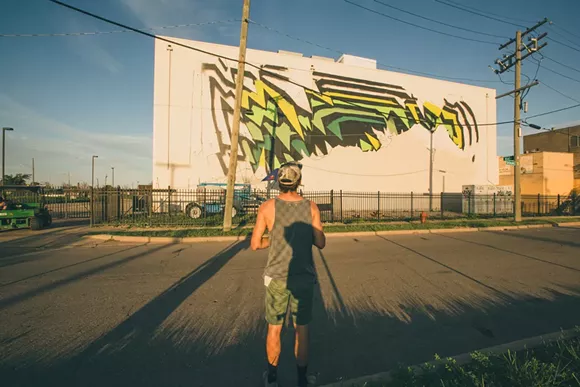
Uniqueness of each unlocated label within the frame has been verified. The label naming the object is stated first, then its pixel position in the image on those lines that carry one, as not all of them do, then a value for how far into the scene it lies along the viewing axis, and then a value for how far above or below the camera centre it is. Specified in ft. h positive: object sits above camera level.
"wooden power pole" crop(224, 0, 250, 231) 35.09 +9.67
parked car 50.06 -1.63
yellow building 95.76 +8.42
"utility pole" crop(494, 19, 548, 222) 49.73 +18.53
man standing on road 7.39 -1.87
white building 64.03 +19.39
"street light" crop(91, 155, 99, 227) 40.61 -1.20
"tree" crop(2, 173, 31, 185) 116.95 +5.83
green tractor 37.91 -3.39
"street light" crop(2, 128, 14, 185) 69.92 +11.79
